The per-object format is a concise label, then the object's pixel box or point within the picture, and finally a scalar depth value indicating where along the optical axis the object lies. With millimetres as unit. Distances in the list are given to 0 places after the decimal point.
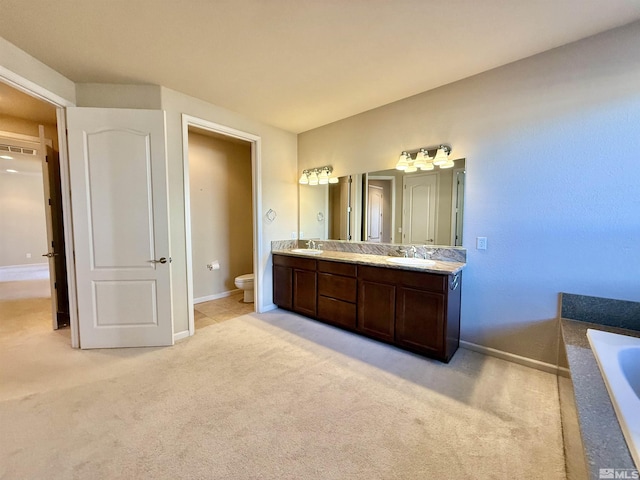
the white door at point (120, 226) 2484
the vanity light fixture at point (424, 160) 2643
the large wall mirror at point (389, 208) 2721
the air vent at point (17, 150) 4702
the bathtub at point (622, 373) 996
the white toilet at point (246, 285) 4094
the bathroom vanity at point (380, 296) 2342
